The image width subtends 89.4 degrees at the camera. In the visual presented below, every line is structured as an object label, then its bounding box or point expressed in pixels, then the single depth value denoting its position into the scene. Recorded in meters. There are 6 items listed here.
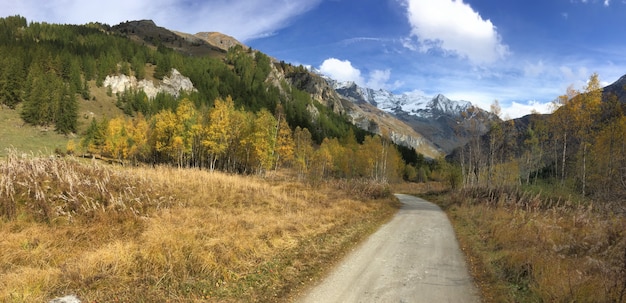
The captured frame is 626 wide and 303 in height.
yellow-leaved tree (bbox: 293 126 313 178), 66.85
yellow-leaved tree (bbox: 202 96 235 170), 45.62
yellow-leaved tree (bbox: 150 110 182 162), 48.38
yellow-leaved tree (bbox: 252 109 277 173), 46.25
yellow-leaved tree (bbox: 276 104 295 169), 55.50
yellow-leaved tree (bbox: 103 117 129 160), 60.06
